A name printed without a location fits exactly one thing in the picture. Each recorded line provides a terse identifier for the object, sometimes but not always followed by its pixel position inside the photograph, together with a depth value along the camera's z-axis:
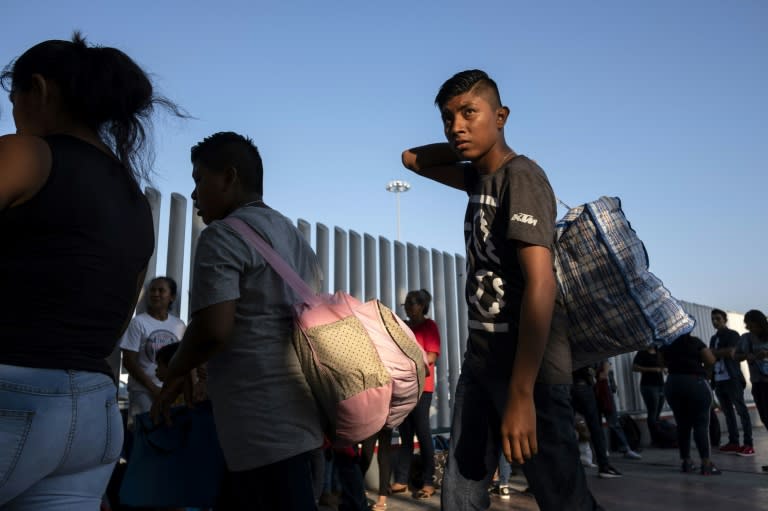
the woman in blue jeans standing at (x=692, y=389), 6.71
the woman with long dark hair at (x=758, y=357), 8.12
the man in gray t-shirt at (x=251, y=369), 1.79
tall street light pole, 14.67
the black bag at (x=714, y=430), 10.09
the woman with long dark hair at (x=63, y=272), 1.19
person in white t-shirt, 4.76
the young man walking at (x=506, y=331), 1.66
